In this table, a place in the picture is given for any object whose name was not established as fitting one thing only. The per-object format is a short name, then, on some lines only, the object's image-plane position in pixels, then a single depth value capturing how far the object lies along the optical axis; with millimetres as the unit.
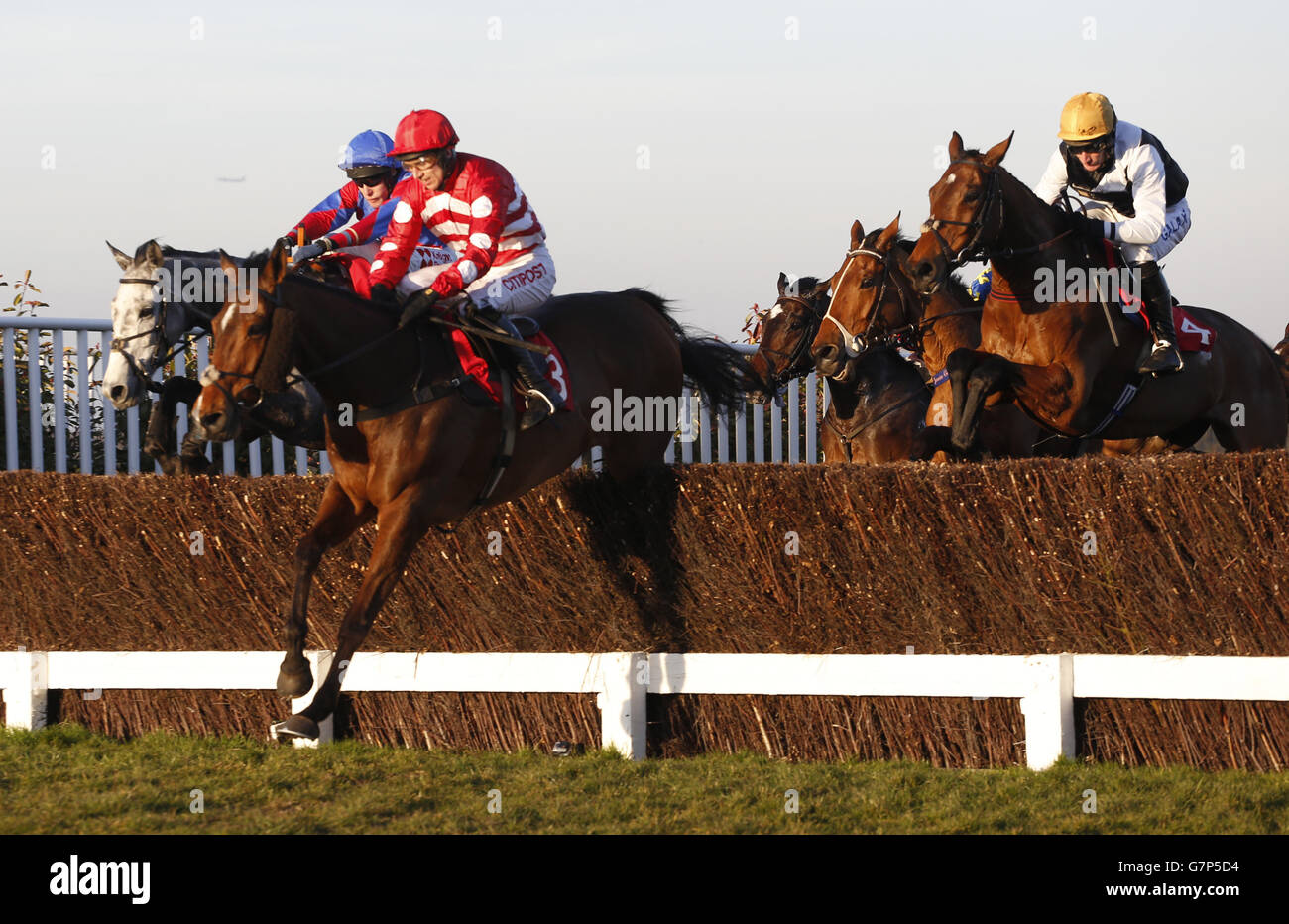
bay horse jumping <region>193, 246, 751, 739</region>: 10555
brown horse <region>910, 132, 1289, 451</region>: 13539
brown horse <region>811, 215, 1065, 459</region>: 16078
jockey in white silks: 14422
